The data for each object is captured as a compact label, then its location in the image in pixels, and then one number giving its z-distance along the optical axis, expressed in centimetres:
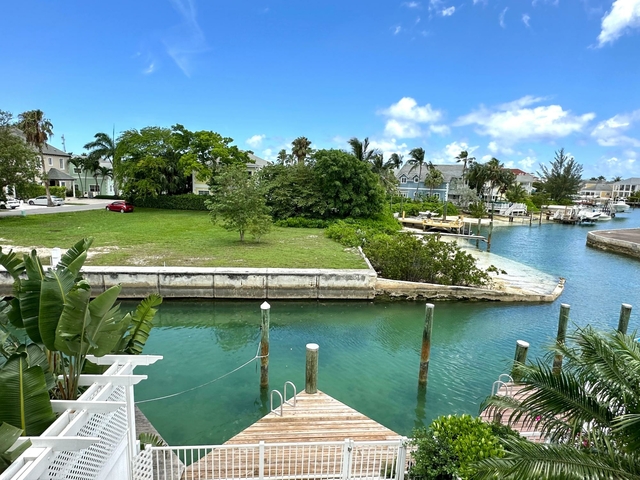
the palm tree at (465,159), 7769
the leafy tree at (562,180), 8787
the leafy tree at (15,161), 2945
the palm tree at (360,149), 5231
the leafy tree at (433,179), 6738
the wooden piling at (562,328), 1132
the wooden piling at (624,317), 1324
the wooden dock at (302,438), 654
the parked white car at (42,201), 4947
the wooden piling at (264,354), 1055
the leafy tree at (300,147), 5653
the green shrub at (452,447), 531
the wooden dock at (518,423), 728
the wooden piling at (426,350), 1114
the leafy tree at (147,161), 4328
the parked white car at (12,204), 4305
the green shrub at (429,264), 1939
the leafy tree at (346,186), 3669
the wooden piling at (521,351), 1003
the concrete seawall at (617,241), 3600
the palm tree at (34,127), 4312
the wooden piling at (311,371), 926
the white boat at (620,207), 9255
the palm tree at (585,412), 381
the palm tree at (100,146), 6231
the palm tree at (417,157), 6894
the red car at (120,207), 4231
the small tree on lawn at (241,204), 2409
